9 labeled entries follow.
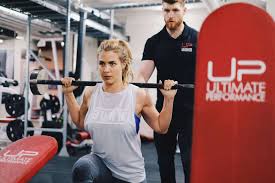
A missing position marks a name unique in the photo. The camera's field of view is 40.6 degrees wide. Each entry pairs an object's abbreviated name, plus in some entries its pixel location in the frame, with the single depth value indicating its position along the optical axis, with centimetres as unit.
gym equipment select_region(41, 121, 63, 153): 626
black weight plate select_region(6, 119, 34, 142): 623
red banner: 145
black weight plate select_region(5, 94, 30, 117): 636
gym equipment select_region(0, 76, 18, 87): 590
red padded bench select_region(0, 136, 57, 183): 209
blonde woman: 206
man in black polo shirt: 239
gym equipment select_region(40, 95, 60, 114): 706
